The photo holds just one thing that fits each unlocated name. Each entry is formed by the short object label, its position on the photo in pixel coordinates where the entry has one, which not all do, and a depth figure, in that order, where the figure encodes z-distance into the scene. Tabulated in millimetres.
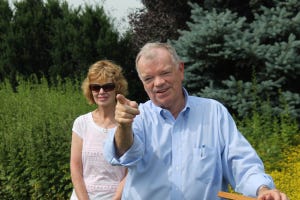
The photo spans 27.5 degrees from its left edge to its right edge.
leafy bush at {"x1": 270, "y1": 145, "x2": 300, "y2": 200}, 5320
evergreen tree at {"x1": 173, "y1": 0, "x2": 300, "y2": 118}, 7816
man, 2480
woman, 3725
